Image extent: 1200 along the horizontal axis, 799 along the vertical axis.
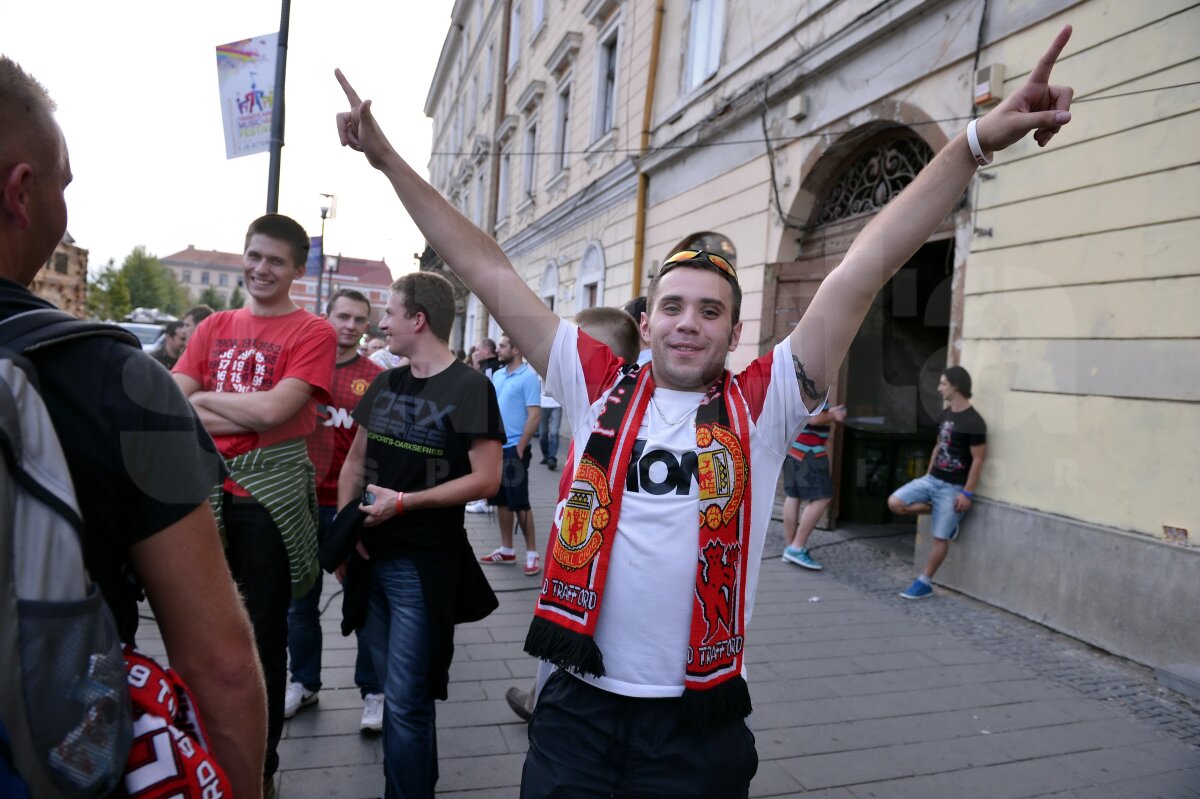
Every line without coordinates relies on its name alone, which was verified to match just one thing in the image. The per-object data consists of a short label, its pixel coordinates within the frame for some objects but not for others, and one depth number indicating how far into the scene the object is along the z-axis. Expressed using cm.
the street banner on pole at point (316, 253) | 1734
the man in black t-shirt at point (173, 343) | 721
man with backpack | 101
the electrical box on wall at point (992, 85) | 575
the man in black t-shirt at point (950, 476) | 579
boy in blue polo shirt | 624
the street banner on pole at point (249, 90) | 762
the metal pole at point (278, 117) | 775
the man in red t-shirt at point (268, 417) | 266
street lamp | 1819
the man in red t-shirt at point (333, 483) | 344
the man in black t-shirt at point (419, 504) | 254
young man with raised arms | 172
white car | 2259
